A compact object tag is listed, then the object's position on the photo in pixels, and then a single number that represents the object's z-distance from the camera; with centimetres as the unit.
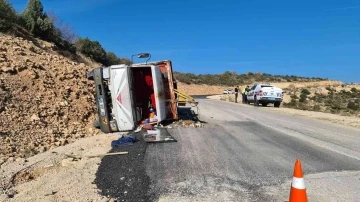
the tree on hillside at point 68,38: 3116
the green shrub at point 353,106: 3139
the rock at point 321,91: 4785
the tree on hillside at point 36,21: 2648
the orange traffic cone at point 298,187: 487
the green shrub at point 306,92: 4598
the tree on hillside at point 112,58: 4223
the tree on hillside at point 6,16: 2205
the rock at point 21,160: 914
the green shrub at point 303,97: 3891
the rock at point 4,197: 646
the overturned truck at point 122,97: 1285
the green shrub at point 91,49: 3400
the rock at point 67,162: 845
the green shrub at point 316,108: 2952
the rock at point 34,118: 1270
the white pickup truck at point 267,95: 2767
